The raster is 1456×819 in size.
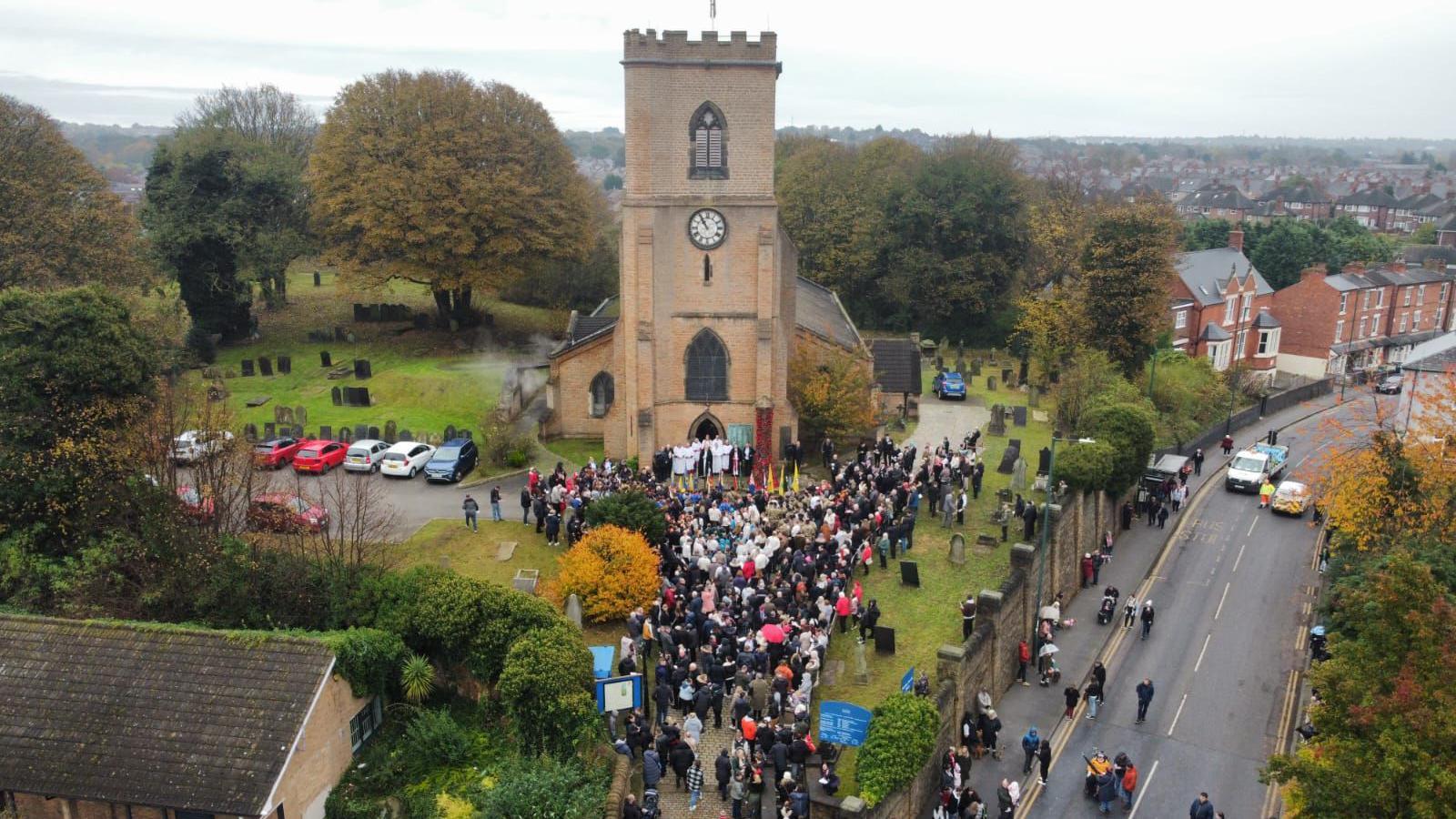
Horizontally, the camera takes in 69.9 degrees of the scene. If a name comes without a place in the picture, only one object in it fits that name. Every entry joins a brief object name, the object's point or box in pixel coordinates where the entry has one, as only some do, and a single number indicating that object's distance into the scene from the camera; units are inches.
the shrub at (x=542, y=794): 698.8
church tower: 1375.5
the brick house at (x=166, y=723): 715.4
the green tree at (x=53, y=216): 1674.5
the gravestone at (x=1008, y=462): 1519.4
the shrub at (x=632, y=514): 1082.7
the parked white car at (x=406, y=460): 1398.9
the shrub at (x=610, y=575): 987.3
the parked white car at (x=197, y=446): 1042.1
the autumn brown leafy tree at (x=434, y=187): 1878.7
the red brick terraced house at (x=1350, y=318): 2733.8
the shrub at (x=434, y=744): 812.0
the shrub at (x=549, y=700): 777.6
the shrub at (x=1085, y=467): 1275.8
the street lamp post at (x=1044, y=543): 1037.3
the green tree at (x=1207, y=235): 3302.2
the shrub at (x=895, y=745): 738.8
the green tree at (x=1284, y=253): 3152.1
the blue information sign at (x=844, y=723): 793.6
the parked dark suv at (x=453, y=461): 1382.9
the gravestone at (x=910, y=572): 1122.0
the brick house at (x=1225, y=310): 2468.0
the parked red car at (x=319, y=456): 1390.3
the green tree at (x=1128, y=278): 1930.4
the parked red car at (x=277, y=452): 1370.6
